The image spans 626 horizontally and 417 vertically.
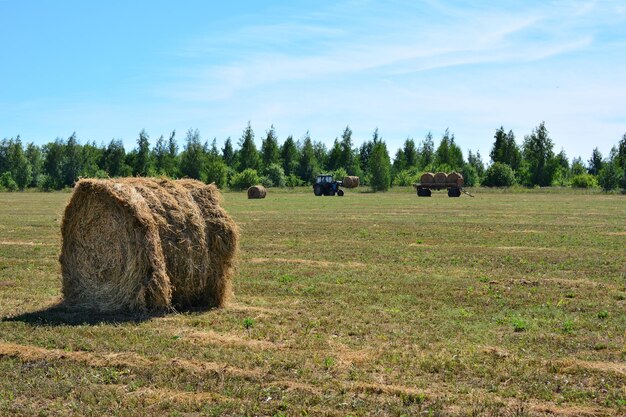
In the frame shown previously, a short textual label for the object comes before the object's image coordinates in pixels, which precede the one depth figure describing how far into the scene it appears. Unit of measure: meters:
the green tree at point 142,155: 120.38
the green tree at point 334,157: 134.00
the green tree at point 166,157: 123.79
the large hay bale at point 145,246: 11.71
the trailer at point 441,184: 73.94
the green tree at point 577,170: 140.00
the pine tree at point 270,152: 130.75
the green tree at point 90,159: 115.33
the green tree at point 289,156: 129.62
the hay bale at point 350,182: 99.88
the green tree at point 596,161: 142.38
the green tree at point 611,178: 91.25
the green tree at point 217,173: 108.82
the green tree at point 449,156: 126.19
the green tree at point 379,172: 98.06
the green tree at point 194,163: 115.31
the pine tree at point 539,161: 115.81
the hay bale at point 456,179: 76.69
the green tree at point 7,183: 110.50
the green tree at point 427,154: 140.12
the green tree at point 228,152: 141.12
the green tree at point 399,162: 135.75
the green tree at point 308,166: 126.00
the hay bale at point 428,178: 79.62
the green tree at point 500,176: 105.31
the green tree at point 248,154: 129.38
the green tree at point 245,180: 103.75
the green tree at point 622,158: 92.46
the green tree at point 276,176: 114.33
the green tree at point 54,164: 112.75
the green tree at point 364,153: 141.56
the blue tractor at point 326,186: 78.81
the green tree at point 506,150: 124.38
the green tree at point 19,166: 116.81
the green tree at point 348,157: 130.69
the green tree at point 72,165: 113.94
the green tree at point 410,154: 139.50
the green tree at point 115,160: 118.25
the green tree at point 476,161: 145.55
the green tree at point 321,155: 138.00
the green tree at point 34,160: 118.62
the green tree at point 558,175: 116.18
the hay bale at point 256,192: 69.06
